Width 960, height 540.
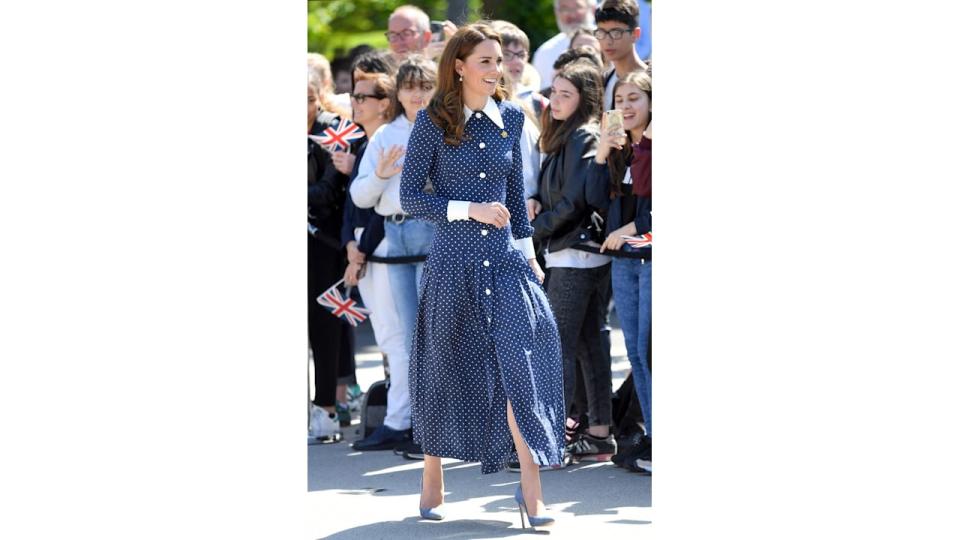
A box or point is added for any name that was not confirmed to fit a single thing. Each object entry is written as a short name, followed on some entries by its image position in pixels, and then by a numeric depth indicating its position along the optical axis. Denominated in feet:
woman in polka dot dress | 36.01
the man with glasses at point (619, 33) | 46.76
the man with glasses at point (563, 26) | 62.89
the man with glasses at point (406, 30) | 57.06
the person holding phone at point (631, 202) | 40.95
